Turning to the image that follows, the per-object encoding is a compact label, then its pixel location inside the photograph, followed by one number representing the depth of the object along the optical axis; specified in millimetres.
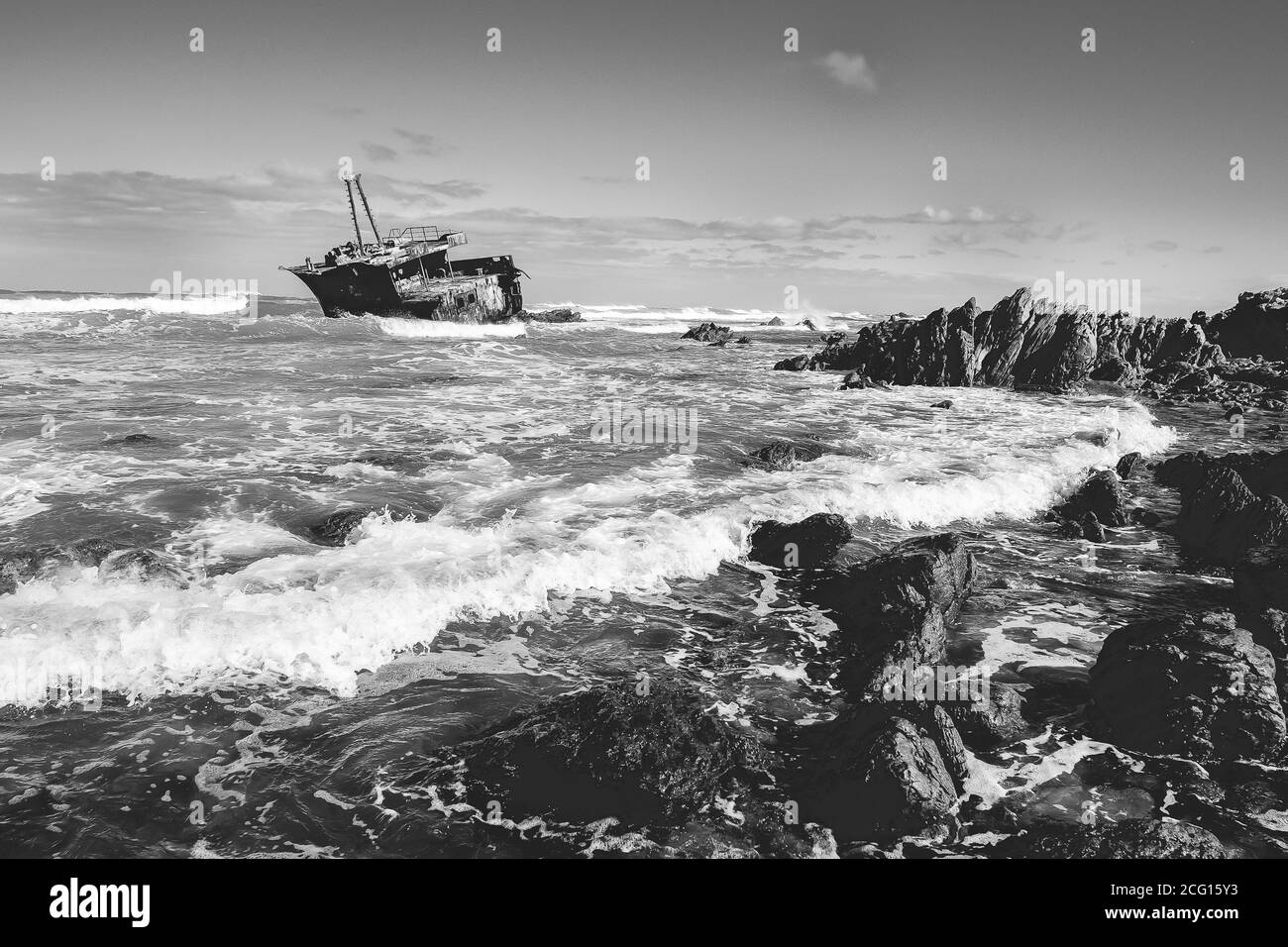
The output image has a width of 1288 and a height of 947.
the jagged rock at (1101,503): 12898
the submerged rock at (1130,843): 4750
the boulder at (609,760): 5418
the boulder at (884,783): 5262
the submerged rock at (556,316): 76075
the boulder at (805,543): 10703
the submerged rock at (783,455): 16047
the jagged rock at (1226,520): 10867
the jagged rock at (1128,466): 16406
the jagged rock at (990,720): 6395
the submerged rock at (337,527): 10912
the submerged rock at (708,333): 58028
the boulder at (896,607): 7520
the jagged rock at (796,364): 38094
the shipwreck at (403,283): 52406
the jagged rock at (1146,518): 12961
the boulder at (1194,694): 6133
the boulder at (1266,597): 7535
